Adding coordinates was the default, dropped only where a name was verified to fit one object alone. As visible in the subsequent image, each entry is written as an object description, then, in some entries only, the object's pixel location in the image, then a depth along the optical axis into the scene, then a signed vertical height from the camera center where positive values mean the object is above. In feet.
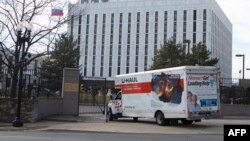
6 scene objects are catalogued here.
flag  122.08 +23.24
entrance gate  112.78 +0.07
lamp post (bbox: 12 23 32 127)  75.60 +4.71
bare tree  120.57 +20.70
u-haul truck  73.46 +0.98
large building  476.13 +75.92
